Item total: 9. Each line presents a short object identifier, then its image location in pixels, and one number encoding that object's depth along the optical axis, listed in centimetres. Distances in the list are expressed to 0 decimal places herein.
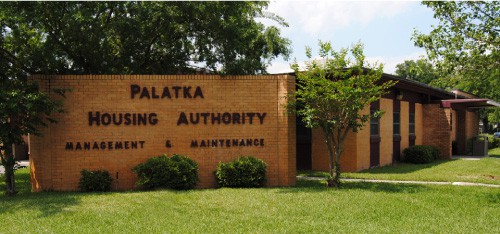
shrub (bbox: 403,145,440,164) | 2012
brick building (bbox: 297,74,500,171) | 1686
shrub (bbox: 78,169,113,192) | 1129
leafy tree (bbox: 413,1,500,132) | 1144
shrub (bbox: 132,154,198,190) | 1116
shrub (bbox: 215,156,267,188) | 1162
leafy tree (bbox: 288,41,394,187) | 1146
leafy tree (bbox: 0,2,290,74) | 1226
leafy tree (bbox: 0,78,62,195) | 993
